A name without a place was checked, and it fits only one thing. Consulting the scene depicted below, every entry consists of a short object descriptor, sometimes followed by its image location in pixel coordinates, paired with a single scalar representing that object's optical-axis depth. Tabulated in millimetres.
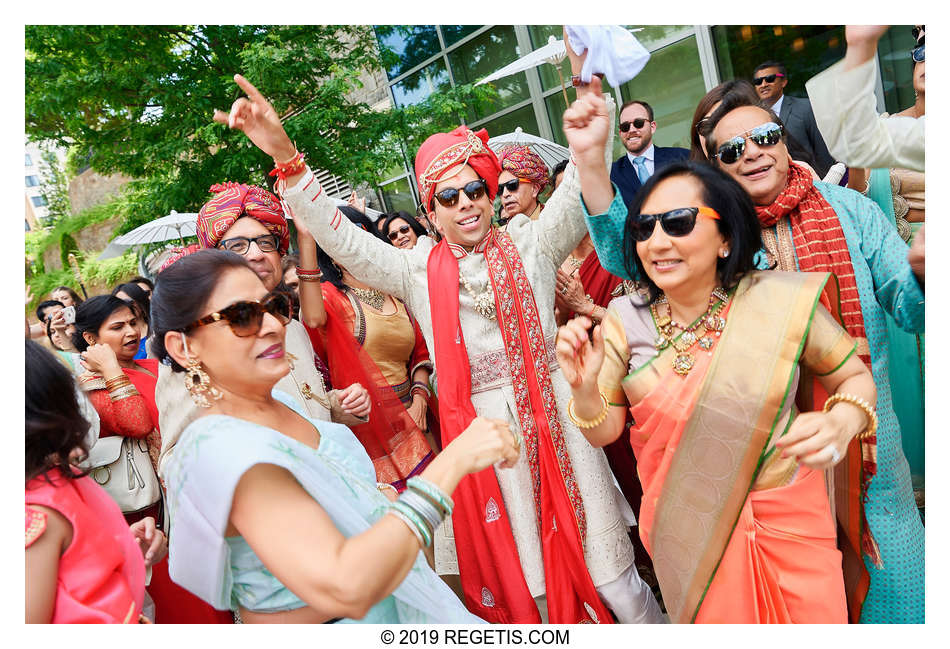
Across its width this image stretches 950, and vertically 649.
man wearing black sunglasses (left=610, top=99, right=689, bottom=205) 3854
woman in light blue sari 1205
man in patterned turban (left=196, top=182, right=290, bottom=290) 2418
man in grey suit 3699
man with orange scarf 1835
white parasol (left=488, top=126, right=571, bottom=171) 4863
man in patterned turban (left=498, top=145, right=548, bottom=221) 3578
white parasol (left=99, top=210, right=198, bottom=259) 5715
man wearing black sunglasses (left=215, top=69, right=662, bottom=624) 2182
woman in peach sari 1634
